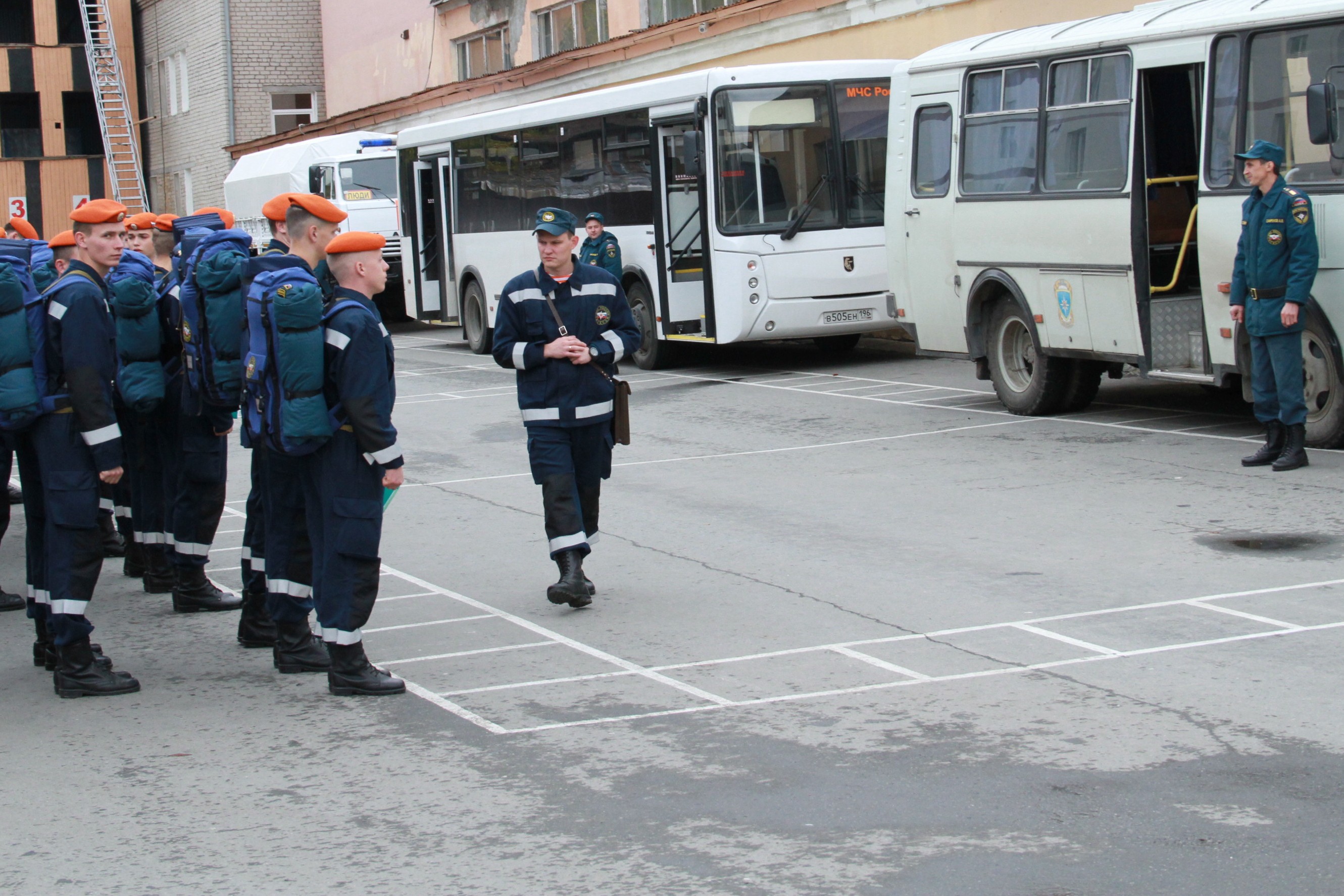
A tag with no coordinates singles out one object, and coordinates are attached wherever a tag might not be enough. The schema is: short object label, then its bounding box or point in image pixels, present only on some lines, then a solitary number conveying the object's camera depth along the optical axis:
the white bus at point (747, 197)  17.38
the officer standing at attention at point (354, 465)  6.24
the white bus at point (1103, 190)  11.09
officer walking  7.82
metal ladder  49.38
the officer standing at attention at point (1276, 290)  10.34
